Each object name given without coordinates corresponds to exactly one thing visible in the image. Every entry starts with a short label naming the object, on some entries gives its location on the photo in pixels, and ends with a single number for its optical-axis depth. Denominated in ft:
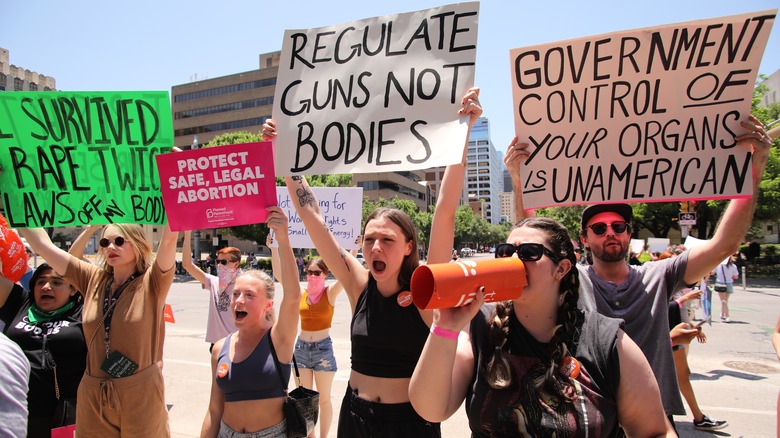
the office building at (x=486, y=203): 633.00
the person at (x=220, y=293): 19.11
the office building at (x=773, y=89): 151.57
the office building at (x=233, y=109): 228.84
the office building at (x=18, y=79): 158.64
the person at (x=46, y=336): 10.92
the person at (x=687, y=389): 16.39
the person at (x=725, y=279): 39.57
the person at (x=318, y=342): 16.48
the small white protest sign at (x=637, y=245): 48.77
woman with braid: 5.54
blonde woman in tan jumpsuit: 9.76
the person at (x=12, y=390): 4.83
